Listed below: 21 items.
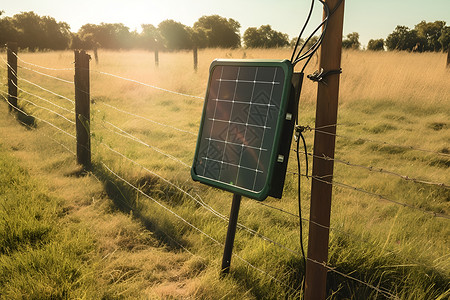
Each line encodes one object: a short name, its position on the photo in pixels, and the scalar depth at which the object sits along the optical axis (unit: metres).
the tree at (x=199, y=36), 57.43
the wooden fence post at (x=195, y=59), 14.59
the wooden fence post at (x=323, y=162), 1.83
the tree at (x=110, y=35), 64.50
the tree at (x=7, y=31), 44.53
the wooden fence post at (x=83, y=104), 4.59
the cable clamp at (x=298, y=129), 2.02
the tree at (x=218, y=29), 68.25
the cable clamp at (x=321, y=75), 1.82
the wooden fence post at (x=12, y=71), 7.87
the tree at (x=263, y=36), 60.06
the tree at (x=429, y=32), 39.84
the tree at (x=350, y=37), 32.08
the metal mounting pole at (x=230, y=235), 2.43
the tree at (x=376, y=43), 44.84
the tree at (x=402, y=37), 40.19
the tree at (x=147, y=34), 60.18
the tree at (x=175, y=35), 55.41
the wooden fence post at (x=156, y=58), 16.91
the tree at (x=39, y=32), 49.72
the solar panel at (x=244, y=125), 1.96
